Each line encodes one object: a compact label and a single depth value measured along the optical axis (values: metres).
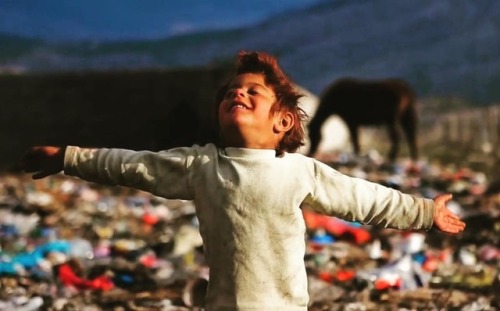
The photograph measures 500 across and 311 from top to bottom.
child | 5.11
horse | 29.66
